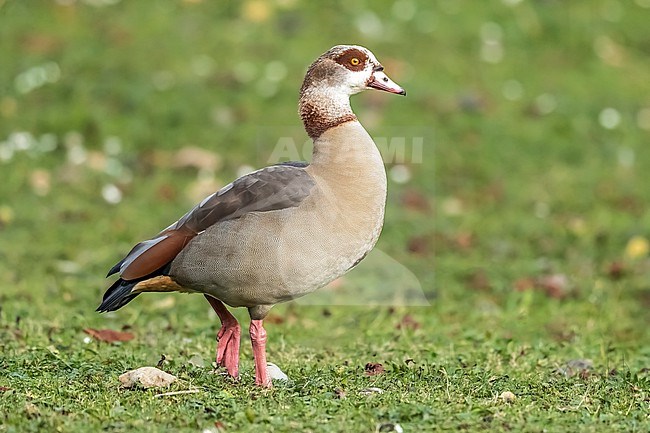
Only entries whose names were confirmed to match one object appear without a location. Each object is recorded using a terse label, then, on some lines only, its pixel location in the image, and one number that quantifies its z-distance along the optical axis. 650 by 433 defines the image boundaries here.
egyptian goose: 9.74
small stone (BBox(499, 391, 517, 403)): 9.17
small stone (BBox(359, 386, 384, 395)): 9.31
